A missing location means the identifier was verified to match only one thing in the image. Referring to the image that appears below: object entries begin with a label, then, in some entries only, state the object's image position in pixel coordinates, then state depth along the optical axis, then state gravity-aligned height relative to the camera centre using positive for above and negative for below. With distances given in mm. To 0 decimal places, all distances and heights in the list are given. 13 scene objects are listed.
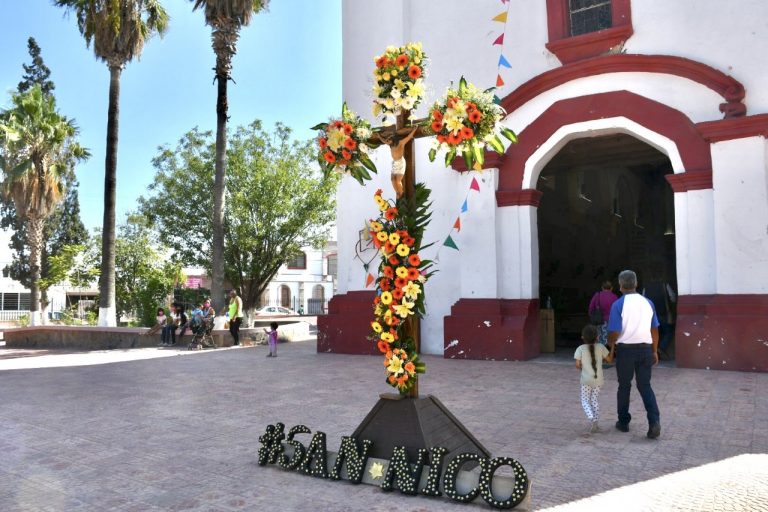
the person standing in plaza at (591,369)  5488 -705
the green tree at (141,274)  22391 +998
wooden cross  4375 +989
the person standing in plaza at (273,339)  12531 -889
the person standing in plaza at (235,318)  15459 -539
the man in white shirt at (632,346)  5367 -496
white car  41019 -1043
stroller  15461 -1014
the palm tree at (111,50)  18500 +7891
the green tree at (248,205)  21062 +3313
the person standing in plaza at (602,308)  9539 -249
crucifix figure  4434 +1084
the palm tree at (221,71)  16781 +6584
